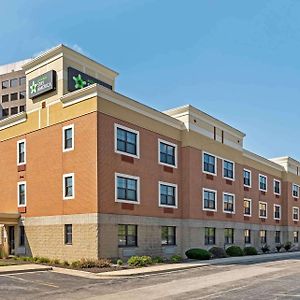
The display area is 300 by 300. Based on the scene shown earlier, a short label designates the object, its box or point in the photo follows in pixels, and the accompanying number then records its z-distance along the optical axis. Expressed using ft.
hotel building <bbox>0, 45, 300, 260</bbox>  72.34
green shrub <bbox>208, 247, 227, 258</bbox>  92.44
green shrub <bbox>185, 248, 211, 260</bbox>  83.93
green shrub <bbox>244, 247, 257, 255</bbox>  105.76
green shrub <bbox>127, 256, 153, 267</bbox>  67.67
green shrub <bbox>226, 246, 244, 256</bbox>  98.08
